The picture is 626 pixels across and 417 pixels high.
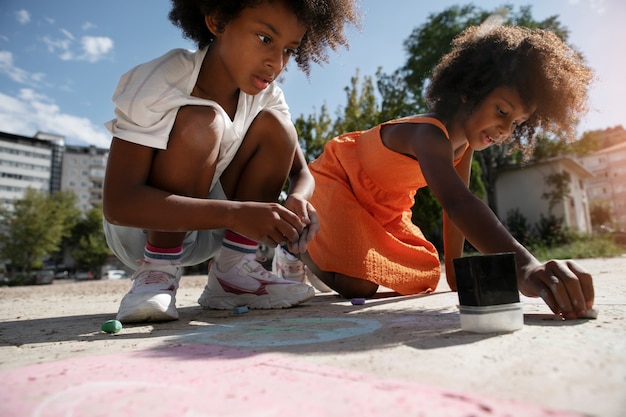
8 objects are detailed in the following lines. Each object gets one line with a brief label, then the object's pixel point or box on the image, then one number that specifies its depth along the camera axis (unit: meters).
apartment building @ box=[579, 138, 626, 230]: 36.12
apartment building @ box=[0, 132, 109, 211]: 51.94
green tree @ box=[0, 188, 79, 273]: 29.19
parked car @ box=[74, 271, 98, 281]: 33.85
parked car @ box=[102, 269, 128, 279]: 32.14
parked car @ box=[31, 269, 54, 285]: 23.18
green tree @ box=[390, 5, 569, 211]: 16.09
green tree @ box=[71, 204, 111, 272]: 34.16
